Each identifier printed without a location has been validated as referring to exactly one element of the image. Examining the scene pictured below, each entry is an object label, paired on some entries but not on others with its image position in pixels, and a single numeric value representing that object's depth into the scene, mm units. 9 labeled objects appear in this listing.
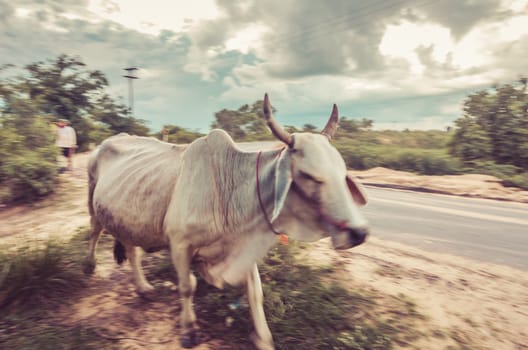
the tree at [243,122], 24484
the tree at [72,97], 17891
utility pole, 28062
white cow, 1796
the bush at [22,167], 6785
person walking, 9766
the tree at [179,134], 21641
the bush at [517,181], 11375
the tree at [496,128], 14578
